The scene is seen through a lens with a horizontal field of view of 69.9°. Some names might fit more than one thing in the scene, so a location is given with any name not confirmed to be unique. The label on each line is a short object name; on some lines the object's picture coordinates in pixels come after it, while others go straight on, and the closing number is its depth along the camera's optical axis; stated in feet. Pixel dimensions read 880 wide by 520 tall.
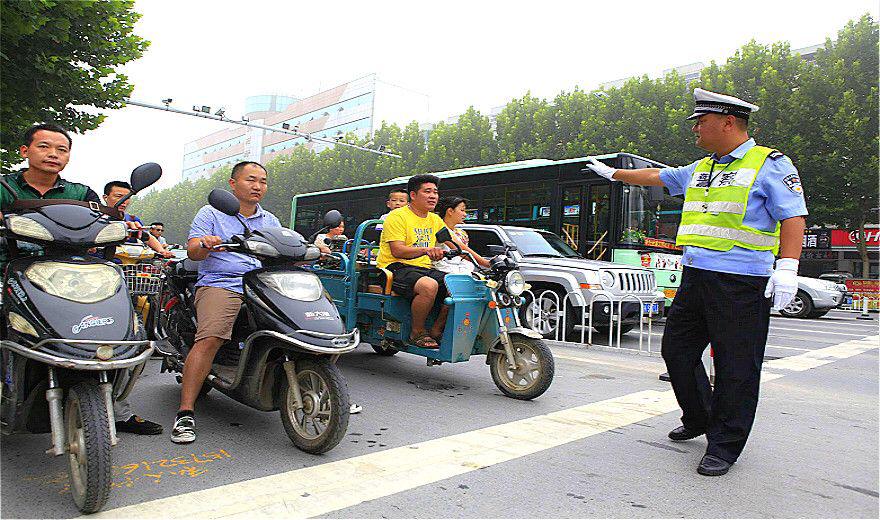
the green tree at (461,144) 103.71
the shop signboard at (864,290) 66.23
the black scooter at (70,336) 8.70
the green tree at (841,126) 67.36
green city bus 37.73
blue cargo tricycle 16.38
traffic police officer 11.00
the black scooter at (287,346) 11.23
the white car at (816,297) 51.06
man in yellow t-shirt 16.97
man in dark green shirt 10.92
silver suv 30.09
